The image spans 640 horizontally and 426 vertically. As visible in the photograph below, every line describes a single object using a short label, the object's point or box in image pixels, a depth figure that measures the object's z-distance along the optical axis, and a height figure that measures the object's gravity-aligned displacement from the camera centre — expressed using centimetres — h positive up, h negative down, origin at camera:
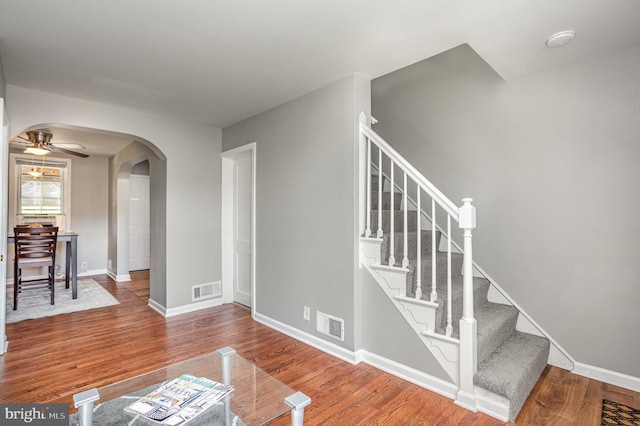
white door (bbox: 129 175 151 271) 680 -12
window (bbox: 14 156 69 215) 562 +58
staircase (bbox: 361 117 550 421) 200 -81
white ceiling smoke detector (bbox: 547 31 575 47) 203 +115
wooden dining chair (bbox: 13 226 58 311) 420 -46
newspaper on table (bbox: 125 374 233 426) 138 -85
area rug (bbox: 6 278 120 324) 390 -117
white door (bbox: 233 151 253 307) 417 -16
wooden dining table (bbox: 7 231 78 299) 455 -51
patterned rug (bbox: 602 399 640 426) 186 -120
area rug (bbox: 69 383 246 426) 143 -92
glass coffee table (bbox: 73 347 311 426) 135 -91
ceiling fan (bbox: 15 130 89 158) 425 +103
